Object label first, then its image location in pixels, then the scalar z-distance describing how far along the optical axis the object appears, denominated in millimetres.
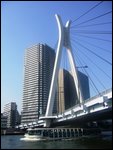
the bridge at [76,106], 20133
